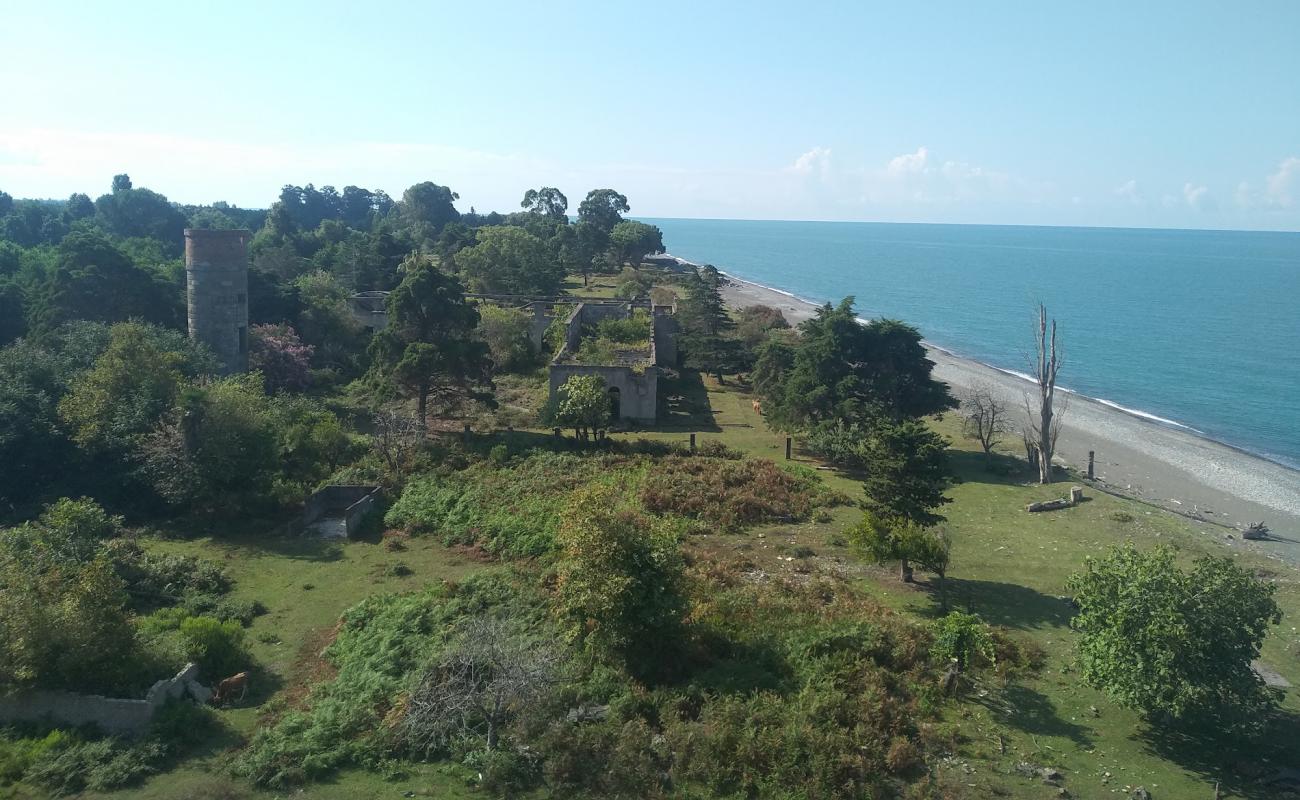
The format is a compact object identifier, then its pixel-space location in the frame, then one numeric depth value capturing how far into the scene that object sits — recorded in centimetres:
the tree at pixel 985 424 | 3269
